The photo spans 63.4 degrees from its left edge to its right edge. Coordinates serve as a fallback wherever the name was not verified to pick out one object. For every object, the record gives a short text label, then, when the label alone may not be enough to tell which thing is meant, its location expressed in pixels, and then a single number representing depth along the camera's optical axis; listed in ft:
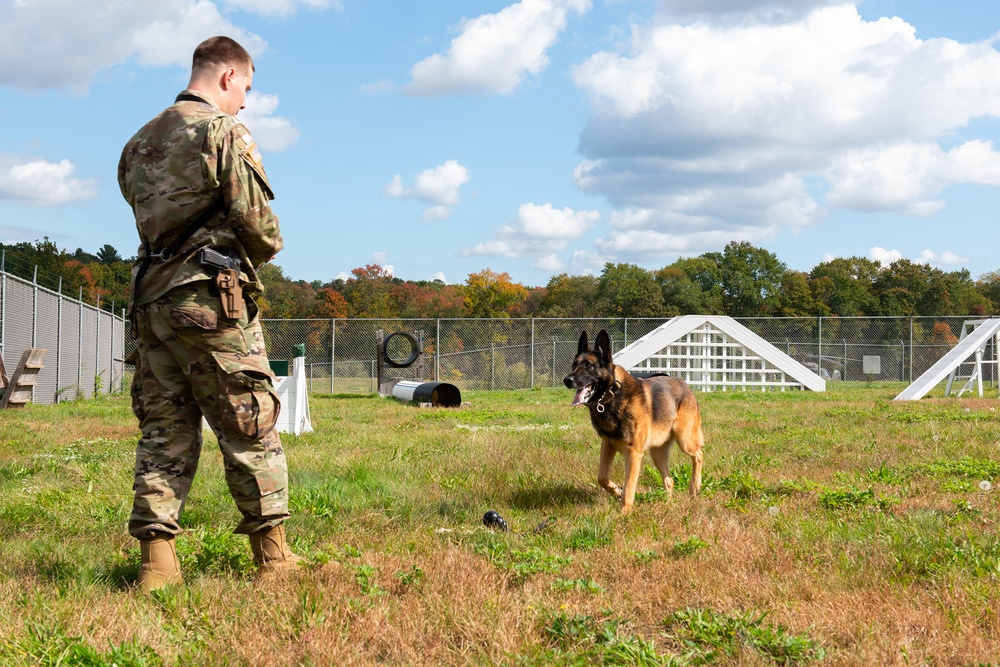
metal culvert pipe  53.36
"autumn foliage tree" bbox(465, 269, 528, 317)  168.66
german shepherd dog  18.16
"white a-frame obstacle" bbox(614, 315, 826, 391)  77.15
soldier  11.30
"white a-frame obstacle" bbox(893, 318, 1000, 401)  58.80
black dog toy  15.64
